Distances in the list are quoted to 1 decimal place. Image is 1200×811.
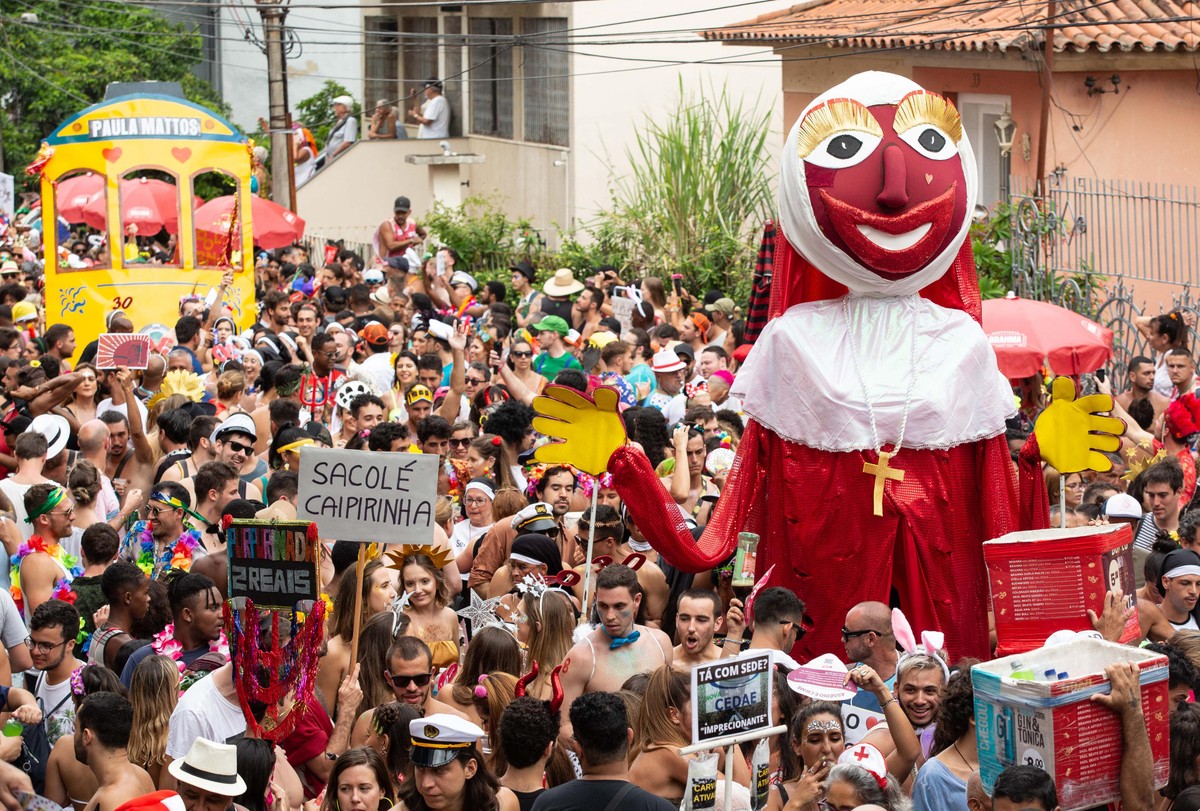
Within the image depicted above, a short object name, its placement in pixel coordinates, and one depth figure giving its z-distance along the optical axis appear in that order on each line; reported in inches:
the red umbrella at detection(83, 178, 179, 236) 905.5
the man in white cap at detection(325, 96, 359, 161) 1186.6
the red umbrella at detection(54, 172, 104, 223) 933.2
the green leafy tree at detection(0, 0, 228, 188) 1264.8
